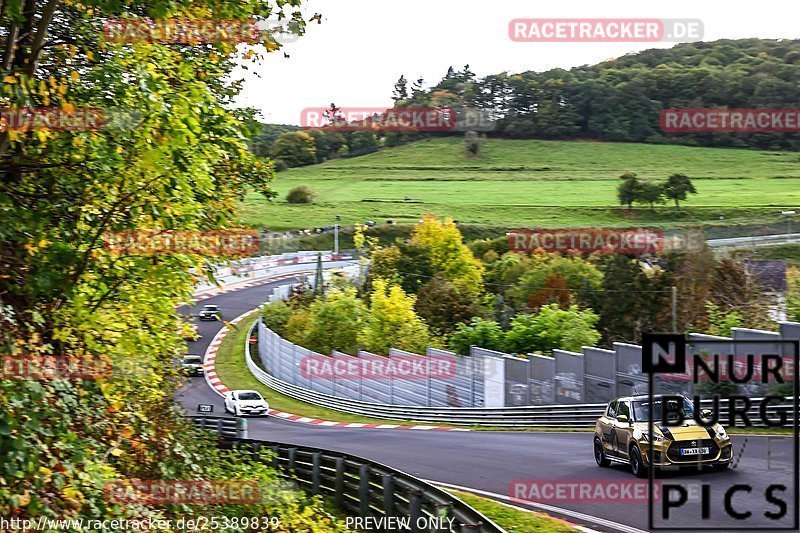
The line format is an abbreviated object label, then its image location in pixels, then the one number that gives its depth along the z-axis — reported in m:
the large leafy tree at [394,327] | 51.06
